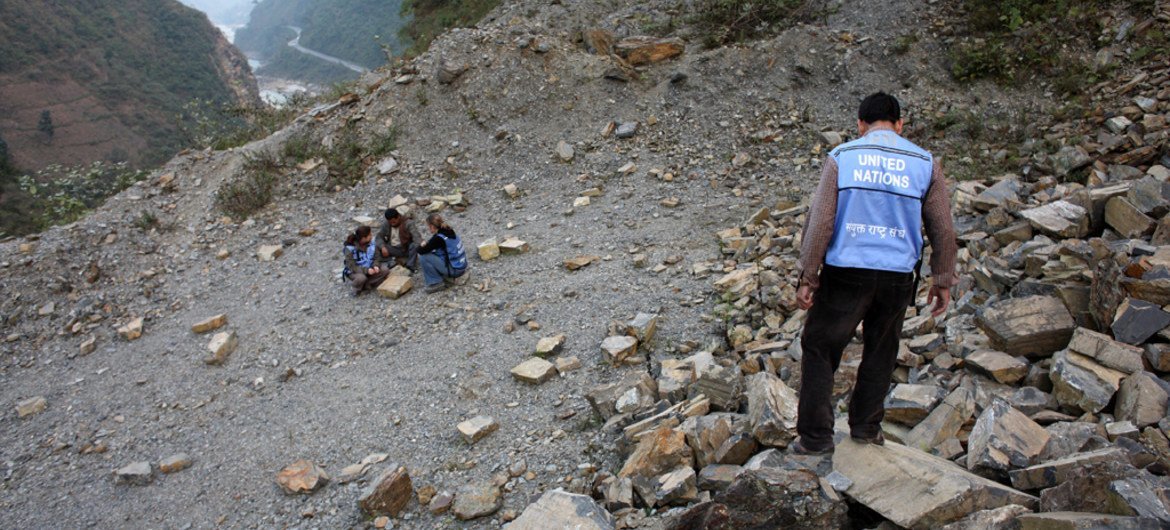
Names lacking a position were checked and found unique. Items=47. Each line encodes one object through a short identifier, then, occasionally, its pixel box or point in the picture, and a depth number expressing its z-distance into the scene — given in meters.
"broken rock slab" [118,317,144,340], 6.83
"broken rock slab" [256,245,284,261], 7.91
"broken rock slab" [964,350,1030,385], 3.31
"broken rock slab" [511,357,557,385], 4.75
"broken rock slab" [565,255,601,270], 6.62
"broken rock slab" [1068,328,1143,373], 2.99
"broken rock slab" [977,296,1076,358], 3.40
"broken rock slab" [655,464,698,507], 3.01
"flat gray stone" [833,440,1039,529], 2.35
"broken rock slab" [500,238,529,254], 7.21
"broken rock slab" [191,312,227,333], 6.67
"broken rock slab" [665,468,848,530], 2.37
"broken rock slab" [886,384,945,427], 3.17
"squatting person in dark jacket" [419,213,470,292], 6.51
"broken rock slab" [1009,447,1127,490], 2.33
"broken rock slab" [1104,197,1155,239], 3.96
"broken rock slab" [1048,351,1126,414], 2.90
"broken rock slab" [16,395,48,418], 5.75
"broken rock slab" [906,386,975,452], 2.97
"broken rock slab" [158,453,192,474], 4.71
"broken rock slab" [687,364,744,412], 3.69
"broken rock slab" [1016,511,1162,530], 1.97
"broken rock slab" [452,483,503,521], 3.51
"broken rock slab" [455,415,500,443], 4.25
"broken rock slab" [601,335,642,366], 4.76
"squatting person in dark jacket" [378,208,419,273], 7.13
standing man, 2.51
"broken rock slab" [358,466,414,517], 3.72
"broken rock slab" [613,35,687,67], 10.64
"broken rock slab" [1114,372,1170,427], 2.72
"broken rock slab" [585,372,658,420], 4.01
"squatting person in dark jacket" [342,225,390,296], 6.79
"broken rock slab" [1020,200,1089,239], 4.32
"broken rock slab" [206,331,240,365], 6.10
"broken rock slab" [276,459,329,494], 4.12
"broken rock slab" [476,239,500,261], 7.17
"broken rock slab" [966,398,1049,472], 2.59
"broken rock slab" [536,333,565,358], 5.13
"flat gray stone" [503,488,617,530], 2.81
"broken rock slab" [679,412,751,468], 3.18
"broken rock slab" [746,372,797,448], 3.04
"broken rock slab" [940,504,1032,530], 2.20
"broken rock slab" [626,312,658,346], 4.93
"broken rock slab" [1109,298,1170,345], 3.07
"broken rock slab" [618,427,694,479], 3.21
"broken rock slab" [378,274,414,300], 6.61
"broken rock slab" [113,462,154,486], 4.64
